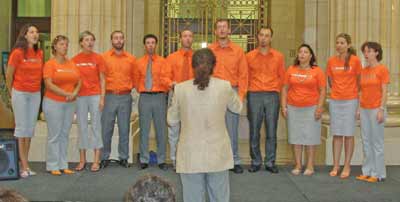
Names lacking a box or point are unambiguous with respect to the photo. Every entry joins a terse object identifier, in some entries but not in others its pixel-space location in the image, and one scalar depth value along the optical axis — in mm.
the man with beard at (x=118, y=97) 8242
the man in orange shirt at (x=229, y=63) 7727
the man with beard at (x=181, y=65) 8117
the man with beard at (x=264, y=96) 8055
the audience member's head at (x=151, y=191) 2471
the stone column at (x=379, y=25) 9562
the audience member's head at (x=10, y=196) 2195
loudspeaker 7242
